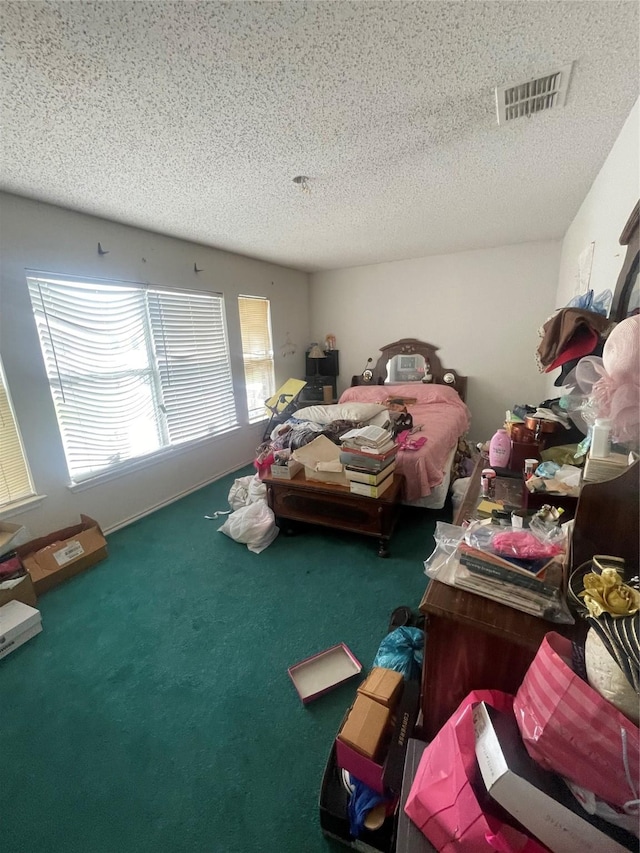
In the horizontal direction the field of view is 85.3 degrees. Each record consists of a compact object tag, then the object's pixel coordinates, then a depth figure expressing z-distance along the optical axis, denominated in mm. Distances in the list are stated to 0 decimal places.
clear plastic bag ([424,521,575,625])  855
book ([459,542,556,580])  881
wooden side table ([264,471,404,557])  2258
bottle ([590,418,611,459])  956
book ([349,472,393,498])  2154
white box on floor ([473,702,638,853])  616
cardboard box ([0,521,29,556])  1945
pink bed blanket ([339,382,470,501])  2486
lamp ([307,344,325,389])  4758
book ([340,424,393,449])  2164
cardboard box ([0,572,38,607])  1828
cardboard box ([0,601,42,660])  1665
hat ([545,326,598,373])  1351
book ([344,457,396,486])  2133
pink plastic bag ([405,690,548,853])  691
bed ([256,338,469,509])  2533
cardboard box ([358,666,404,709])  1122
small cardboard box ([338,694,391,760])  995
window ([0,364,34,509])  2168
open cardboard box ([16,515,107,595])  2064
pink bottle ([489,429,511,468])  1701
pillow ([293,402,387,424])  3068
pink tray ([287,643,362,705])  1445
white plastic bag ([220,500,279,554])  2455
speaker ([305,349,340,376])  4906
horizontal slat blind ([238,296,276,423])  4008
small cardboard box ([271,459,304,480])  2434
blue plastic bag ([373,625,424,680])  1312
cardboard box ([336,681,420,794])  963
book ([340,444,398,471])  2143
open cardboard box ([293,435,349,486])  2332
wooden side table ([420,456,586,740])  846
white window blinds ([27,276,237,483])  2441
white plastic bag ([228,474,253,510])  2924
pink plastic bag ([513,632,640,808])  588
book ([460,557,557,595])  866
